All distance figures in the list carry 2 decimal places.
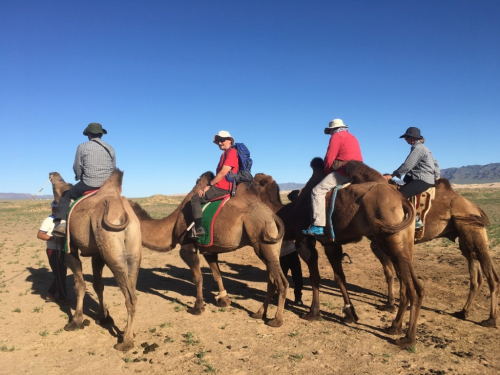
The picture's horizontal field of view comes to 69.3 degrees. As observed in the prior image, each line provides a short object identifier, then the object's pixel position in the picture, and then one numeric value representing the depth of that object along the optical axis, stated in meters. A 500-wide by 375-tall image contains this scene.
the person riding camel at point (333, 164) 6.43
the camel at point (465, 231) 6.43
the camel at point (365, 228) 5.55
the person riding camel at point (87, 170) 6.23
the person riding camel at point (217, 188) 7.03
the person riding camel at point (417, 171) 6.80
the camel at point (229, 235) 6.56
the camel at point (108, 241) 5.46
